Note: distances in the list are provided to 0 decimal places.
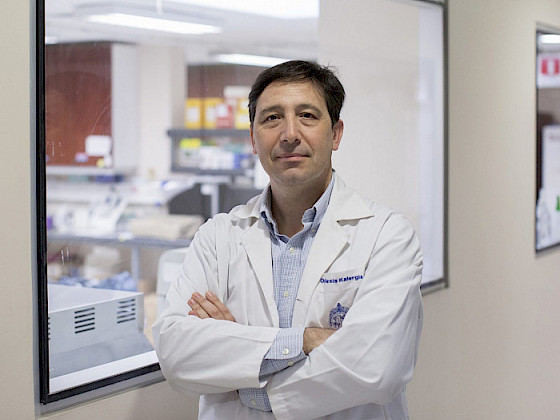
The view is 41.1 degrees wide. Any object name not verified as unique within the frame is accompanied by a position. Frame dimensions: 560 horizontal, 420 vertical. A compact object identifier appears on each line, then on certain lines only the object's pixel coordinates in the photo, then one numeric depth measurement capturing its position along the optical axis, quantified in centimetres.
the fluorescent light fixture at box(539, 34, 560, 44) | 400
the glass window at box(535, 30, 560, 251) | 402
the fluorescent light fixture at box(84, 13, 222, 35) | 493
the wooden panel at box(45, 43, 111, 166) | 236
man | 156
